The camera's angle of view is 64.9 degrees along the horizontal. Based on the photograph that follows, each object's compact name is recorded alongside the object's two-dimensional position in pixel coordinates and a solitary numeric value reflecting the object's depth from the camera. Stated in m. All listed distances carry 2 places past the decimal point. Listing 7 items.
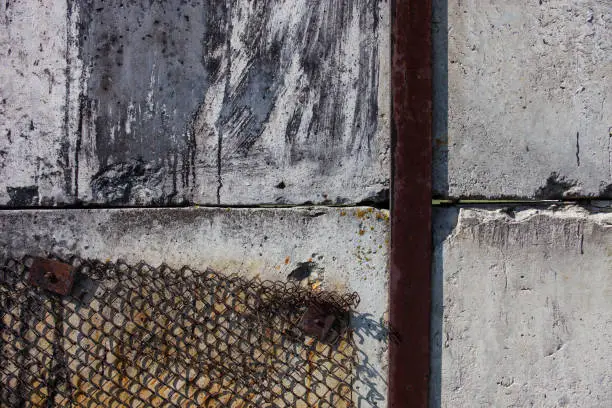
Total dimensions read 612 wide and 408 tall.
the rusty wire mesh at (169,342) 2.08
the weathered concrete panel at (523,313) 2.08
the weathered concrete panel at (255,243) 2.10
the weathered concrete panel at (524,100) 2.13
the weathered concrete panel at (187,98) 2.17
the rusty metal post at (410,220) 2.04
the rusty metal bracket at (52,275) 2.10
